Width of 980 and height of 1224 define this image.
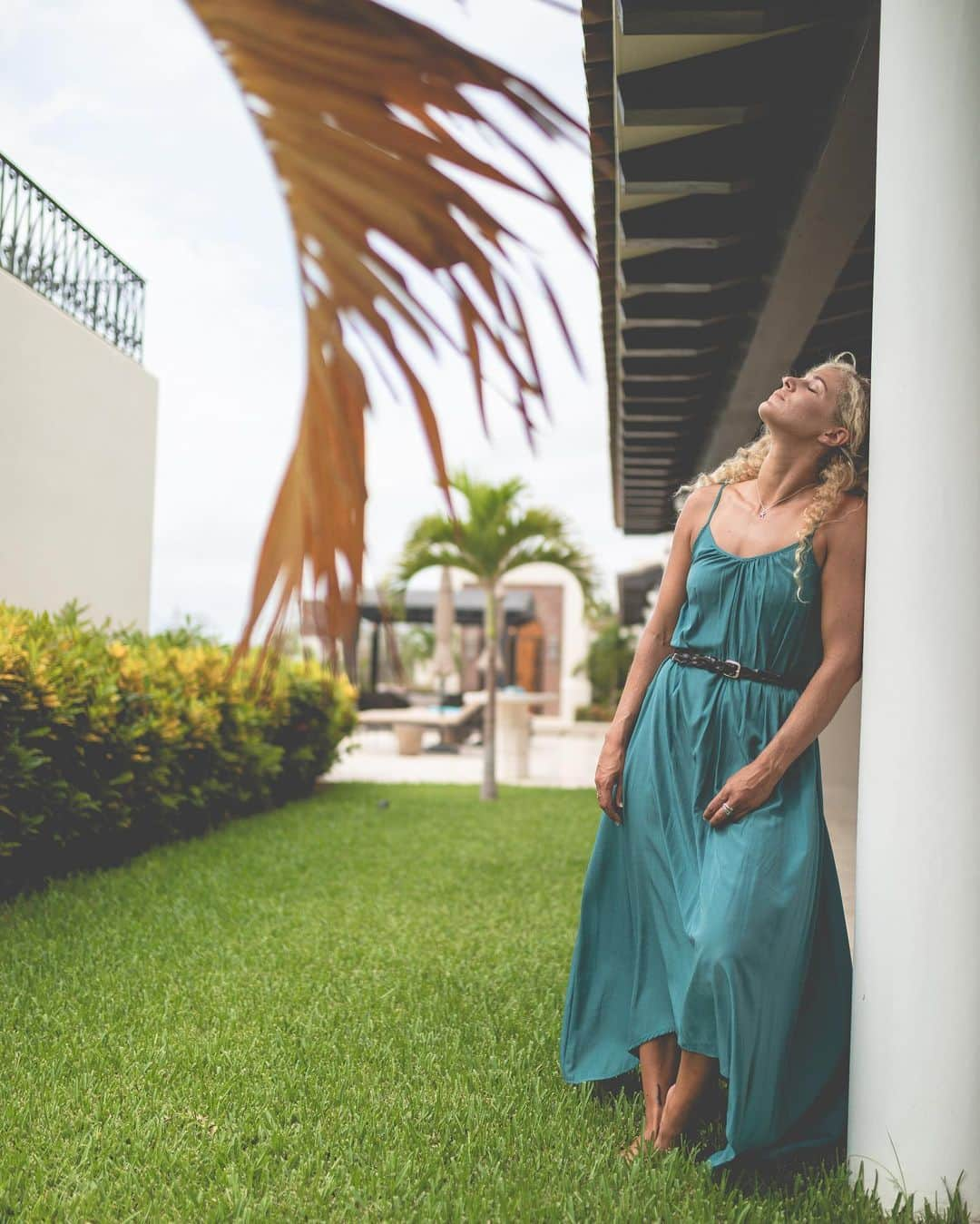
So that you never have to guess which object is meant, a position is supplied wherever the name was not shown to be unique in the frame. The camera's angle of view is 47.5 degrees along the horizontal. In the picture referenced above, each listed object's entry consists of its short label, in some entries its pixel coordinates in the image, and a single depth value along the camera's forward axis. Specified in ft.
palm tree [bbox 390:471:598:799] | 37.68
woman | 8.51
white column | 7.88
